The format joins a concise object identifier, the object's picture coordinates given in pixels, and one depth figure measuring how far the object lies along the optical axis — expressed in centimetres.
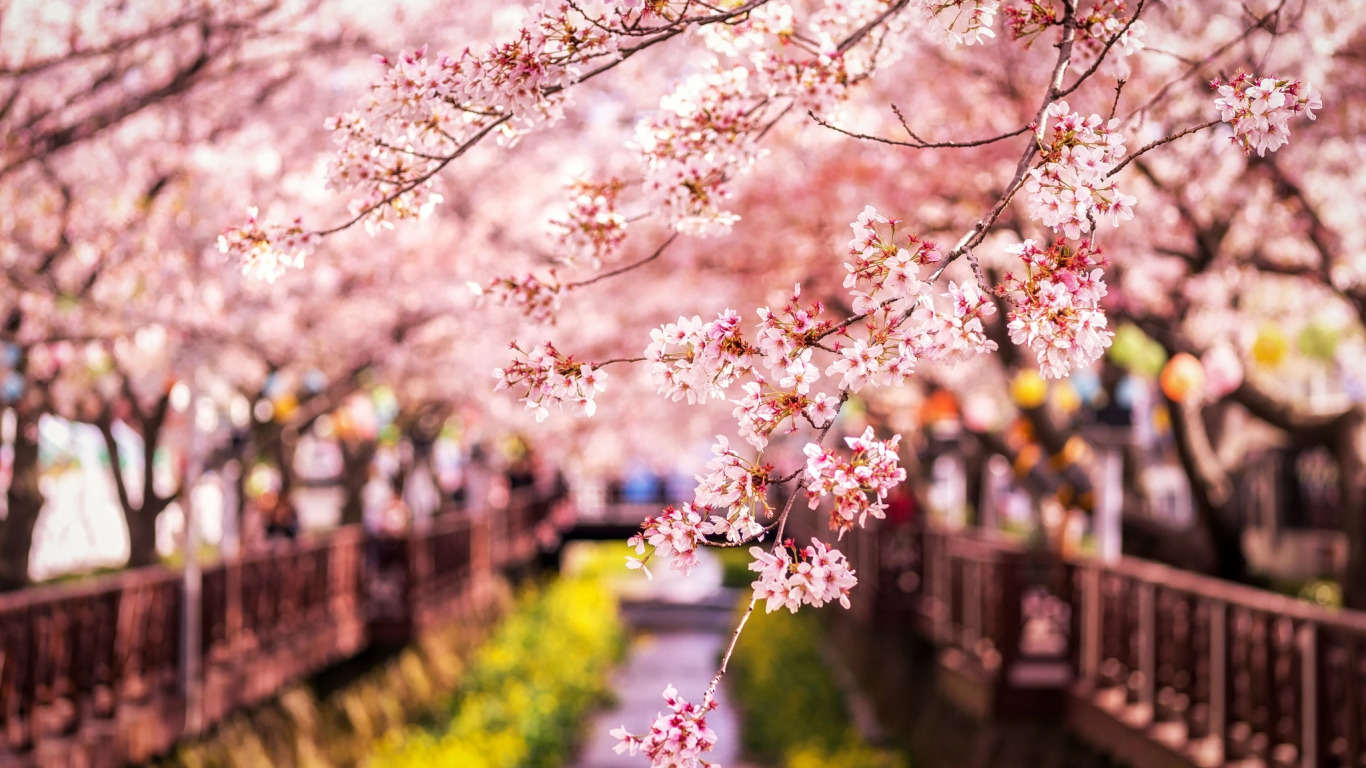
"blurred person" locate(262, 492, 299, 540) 1897
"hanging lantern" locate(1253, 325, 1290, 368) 1382
